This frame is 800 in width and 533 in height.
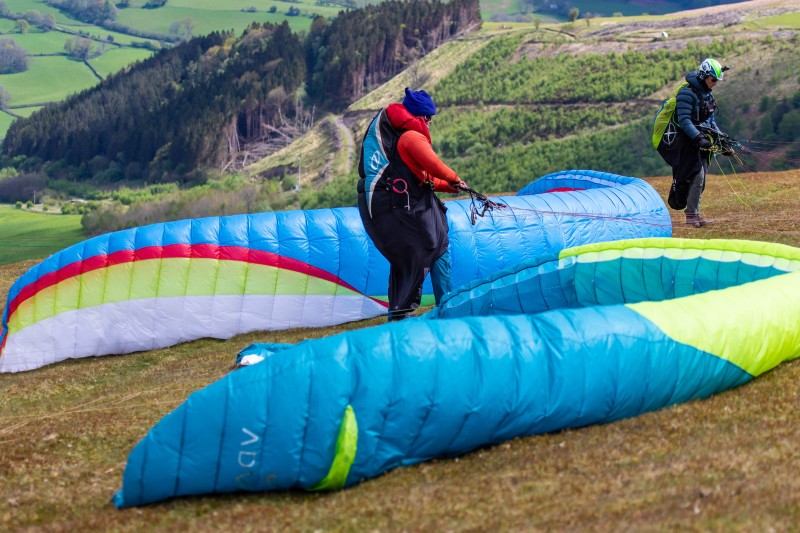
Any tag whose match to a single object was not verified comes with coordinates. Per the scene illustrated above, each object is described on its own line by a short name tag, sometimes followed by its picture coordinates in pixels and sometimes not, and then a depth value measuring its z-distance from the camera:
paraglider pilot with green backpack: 23.08
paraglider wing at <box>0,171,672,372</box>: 23.03
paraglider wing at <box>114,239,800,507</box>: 10.39
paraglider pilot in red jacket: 16.53
